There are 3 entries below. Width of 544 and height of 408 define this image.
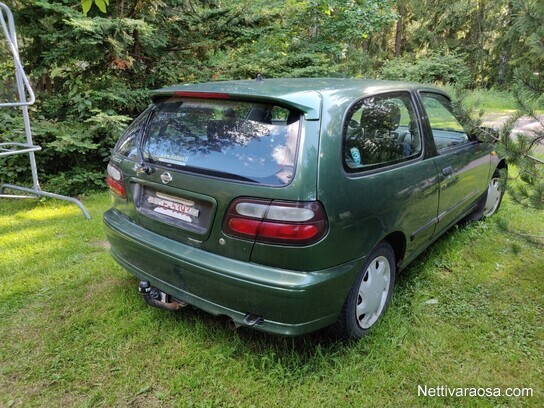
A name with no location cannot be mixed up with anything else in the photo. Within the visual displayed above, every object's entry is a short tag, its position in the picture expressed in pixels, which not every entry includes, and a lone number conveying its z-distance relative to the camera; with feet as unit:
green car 6.41
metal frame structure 13.17
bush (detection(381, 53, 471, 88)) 44.19
